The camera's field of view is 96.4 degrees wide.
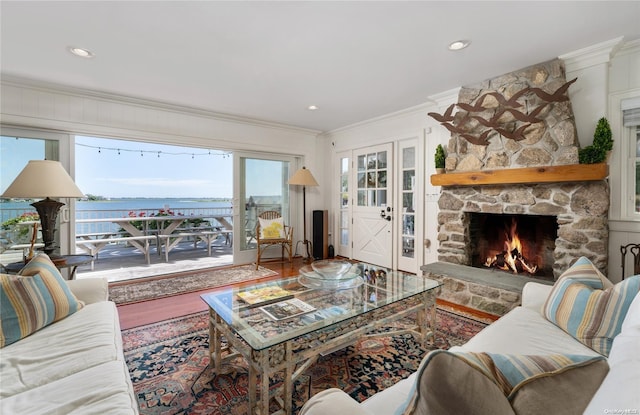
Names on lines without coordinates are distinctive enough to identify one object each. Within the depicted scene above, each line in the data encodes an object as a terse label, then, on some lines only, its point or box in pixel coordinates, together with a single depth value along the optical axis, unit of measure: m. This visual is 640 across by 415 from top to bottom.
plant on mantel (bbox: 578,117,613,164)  2.43
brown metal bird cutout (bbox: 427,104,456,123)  3.40
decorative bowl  2.16
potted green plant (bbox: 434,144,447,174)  3.58
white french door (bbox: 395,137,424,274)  4.14
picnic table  4.77
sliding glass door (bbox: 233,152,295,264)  4.84
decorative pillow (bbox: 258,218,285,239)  4.80
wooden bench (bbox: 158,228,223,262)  5.22
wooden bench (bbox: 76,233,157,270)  4.60
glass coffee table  1.41
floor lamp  5.00
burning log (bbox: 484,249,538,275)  3.24
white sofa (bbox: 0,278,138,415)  1.00
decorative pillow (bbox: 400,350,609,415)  0.52
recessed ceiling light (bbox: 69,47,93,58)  2.50
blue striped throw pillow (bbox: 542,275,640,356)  1.38
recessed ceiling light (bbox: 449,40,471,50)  2.39
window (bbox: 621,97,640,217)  2.48
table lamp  2.41
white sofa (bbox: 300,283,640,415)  0.48
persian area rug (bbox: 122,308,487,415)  1.59
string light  4.70
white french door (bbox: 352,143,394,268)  4.57
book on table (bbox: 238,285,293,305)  1.88
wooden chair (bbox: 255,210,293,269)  4.66
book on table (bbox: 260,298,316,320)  1.66
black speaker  5.33
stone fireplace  2.57
